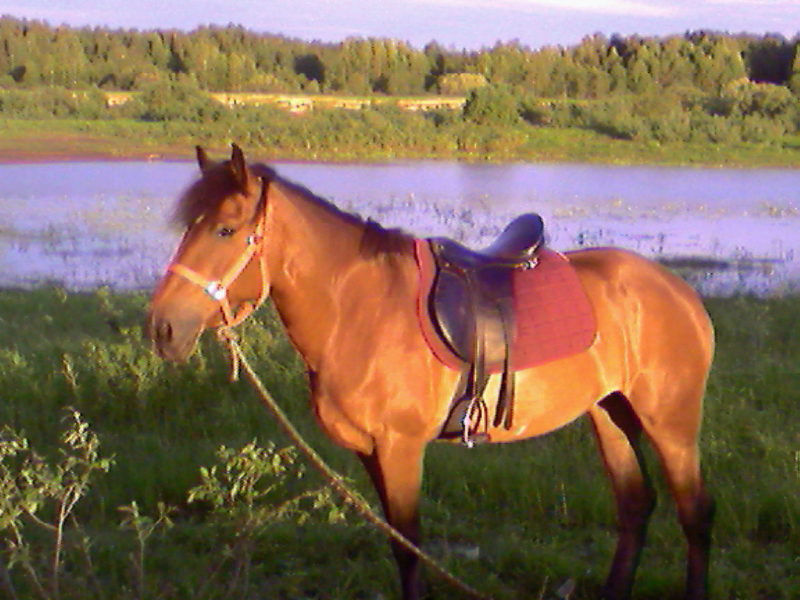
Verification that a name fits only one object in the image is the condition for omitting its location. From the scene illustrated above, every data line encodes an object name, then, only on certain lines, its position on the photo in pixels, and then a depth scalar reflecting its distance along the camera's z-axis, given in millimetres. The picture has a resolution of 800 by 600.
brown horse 2934
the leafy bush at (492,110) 31641
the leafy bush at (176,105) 28500
